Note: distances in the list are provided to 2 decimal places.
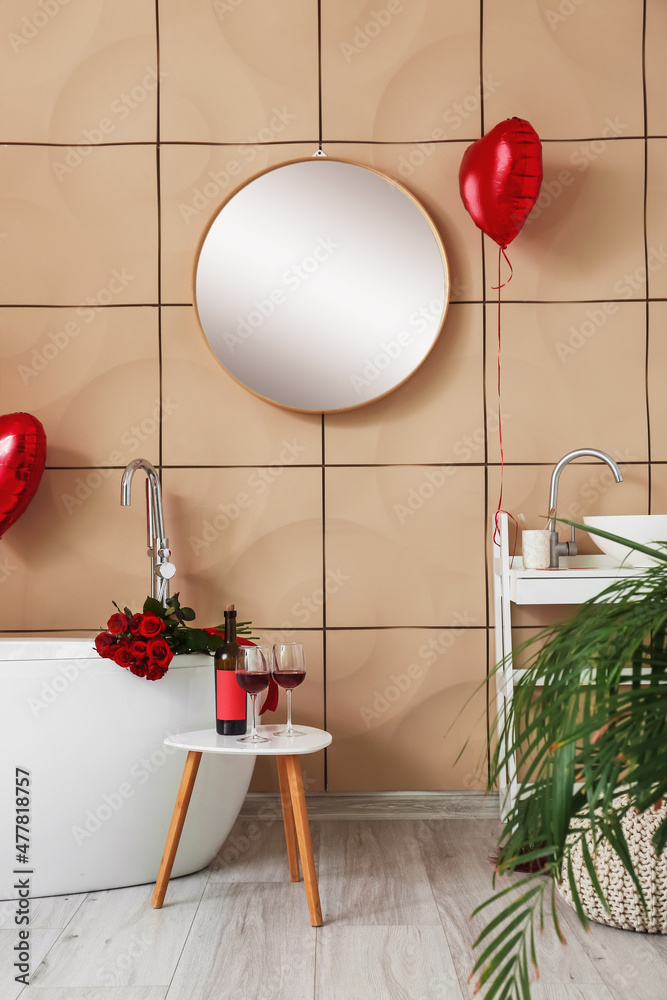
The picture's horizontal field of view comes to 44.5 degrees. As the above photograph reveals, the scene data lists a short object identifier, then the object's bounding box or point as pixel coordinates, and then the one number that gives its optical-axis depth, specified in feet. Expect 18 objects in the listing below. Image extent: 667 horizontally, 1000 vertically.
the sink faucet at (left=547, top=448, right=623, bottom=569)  7.47
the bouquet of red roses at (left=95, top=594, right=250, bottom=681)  6.28
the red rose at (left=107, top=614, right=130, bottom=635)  6.35
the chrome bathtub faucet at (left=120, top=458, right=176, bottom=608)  7.50
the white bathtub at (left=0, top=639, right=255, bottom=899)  6.21
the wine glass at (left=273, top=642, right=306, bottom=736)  6.05
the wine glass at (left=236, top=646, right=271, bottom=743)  5.92
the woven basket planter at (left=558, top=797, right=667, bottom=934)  5.61
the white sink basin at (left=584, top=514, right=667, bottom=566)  7.04
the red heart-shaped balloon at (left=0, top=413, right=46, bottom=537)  7.47
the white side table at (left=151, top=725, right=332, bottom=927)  5.77
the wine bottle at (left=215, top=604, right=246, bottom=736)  6.13
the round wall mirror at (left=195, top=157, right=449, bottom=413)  8.07
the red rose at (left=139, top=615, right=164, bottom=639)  6.35
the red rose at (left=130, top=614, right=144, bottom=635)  6.39
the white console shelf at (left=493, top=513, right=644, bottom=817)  7.12
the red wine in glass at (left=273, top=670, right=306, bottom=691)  6.04
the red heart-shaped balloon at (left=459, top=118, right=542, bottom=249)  7.16
